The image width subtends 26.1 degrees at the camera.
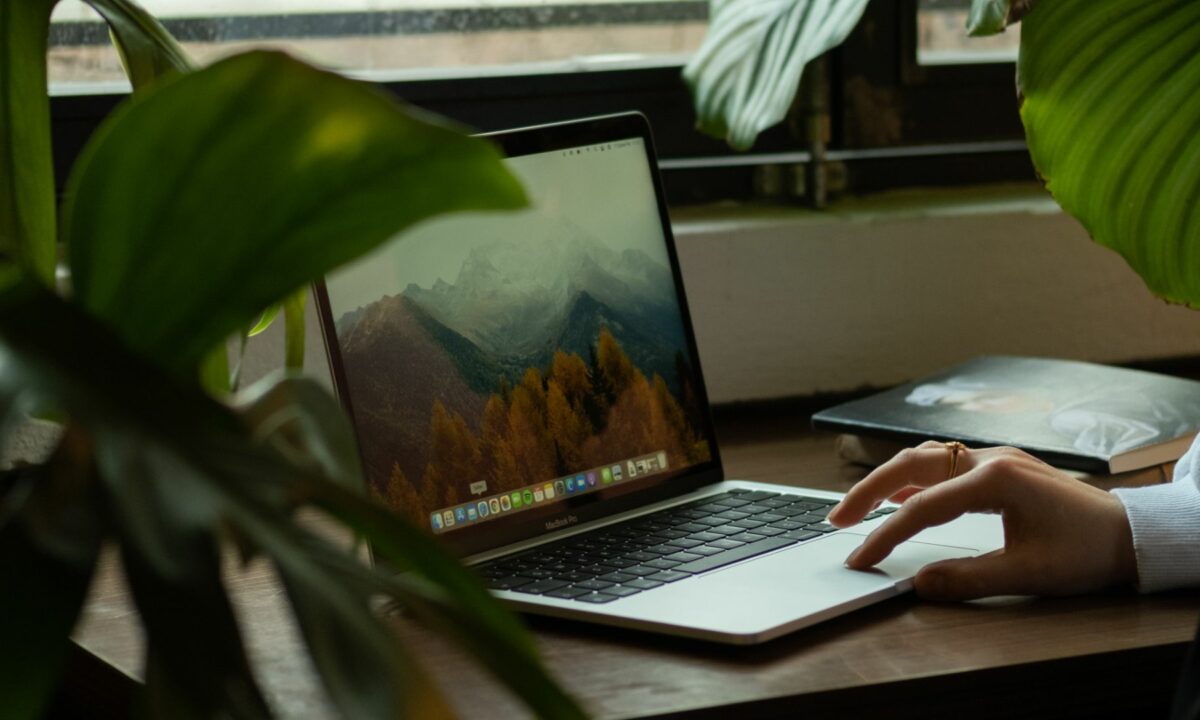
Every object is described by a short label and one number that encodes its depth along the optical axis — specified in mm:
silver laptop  1149
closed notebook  1296
